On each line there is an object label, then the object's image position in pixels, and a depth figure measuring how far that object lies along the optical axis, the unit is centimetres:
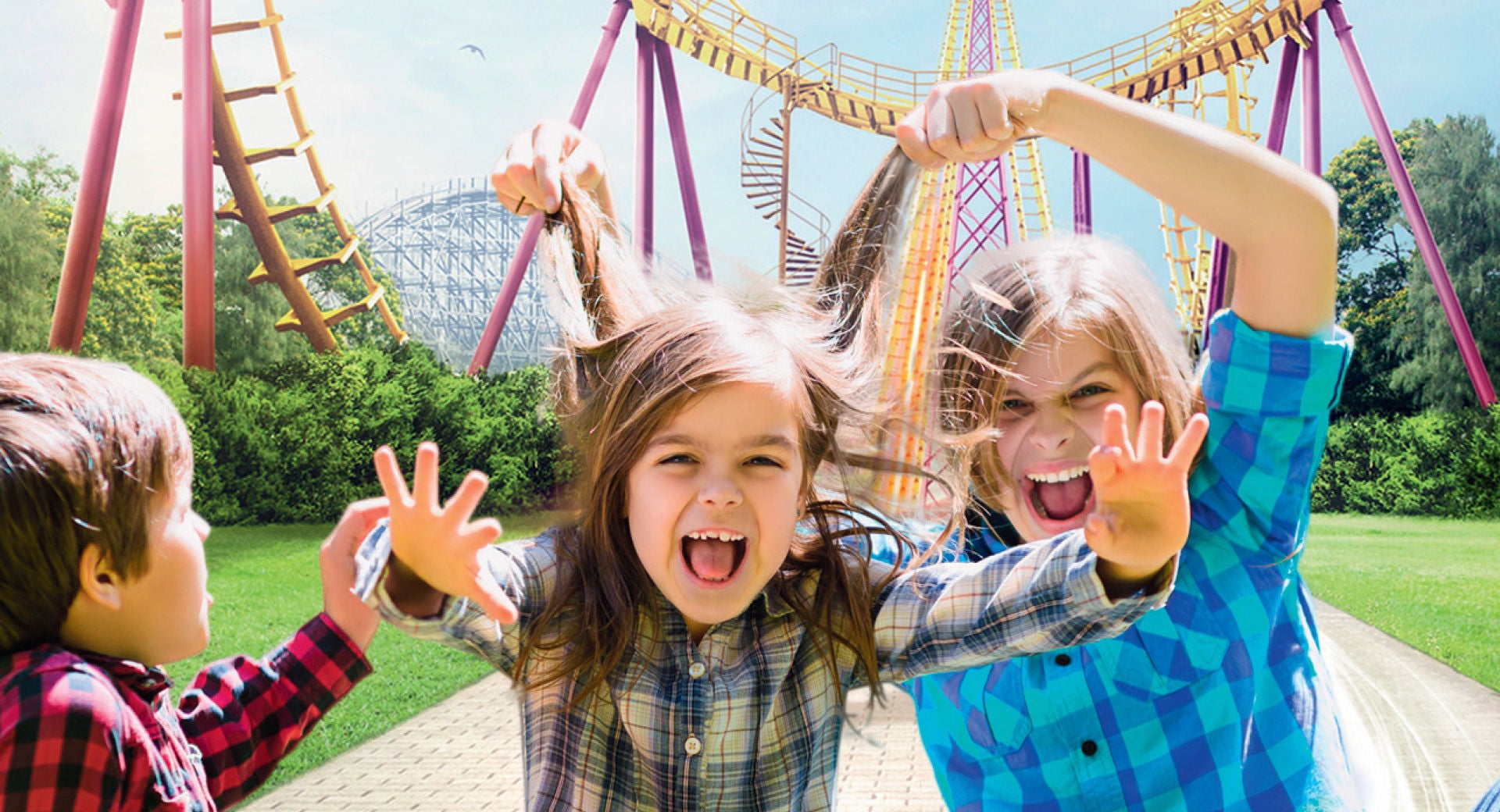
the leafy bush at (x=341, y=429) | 1191
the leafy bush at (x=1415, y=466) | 1576
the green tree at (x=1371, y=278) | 2020
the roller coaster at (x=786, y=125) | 969
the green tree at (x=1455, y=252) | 1870
